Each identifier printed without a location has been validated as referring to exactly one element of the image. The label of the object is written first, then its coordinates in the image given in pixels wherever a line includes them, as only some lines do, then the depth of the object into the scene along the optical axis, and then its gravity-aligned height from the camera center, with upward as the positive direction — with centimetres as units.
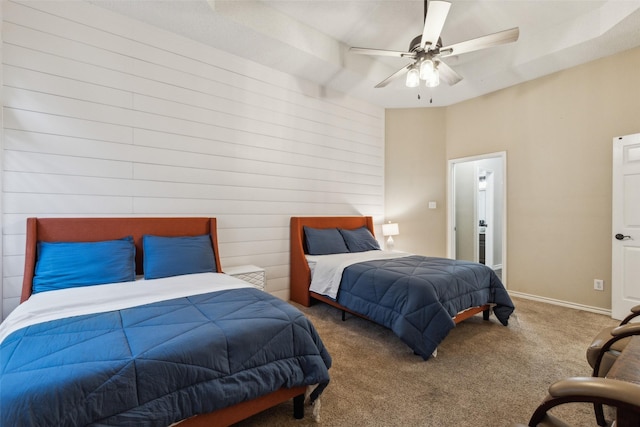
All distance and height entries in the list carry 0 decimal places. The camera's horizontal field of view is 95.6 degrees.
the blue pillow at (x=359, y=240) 419 -44
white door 315 -19
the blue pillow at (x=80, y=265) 218 -42
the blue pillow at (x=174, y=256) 255 -41
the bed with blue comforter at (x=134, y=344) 108 -60
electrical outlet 348 -91
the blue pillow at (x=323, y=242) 388 -42
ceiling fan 231 +147
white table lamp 500 -33
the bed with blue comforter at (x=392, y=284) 237 -73
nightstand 314 -69
